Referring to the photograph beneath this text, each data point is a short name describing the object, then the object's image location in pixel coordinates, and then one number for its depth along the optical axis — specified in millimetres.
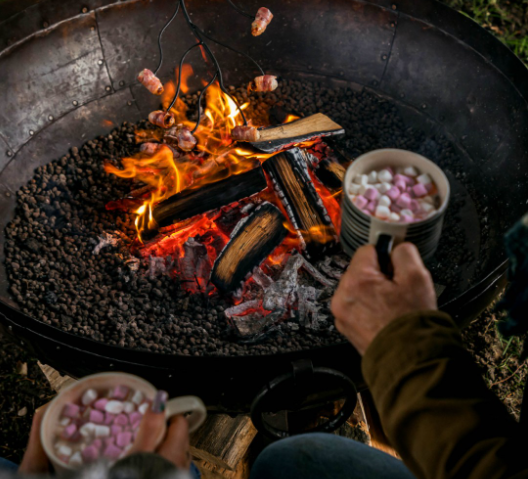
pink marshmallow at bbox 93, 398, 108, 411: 507
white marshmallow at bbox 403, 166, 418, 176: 628
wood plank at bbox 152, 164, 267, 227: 908
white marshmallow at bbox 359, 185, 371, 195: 614
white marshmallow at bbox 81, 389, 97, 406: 511
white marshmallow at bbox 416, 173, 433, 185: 618
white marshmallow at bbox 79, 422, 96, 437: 495
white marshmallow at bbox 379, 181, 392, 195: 612
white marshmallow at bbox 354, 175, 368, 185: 621
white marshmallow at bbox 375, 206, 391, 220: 586
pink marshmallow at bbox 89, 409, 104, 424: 501
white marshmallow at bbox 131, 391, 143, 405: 505
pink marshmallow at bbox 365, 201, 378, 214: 600
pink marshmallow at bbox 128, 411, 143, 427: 496
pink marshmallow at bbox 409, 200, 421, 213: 601
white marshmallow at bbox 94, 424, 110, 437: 494
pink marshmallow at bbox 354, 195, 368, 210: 604
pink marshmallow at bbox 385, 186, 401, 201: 606
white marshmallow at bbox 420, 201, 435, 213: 596
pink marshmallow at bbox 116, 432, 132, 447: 487
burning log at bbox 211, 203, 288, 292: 868
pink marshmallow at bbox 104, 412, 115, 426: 499
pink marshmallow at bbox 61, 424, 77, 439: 503
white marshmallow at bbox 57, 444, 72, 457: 497
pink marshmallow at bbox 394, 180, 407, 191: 615
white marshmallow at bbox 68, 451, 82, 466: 487
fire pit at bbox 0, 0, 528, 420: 837
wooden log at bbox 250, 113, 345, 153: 969
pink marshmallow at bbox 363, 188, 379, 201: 607
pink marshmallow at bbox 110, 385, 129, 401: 512
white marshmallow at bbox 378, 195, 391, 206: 598
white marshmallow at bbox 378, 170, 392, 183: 623
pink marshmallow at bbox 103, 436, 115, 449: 490
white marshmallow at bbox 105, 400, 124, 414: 501
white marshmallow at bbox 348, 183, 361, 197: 616
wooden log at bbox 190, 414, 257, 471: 819
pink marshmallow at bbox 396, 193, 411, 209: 601
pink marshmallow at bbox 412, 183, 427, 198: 612
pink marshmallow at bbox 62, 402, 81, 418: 511
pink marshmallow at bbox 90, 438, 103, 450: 486
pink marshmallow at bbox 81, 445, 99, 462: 477
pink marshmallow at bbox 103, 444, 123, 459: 479
